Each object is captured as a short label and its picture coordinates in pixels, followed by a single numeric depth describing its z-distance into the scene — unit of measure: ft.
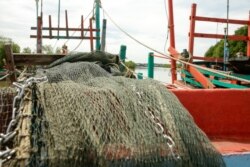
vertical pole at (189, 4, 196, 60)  24.00
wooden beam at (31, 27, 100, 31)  35.04
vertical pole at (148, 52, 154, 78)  22.78
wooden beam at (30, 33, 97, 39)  34.77
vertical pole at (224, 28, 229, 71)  25.57
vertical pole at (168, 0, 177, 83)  23.57
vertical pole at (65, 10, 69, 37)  35.23
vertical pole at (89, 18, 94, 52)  32.01
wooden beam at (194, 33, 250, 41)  24.76
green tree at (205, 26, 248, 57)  91.56
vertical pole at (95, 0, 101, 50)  28.91
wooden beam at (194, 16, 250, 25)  24.21
